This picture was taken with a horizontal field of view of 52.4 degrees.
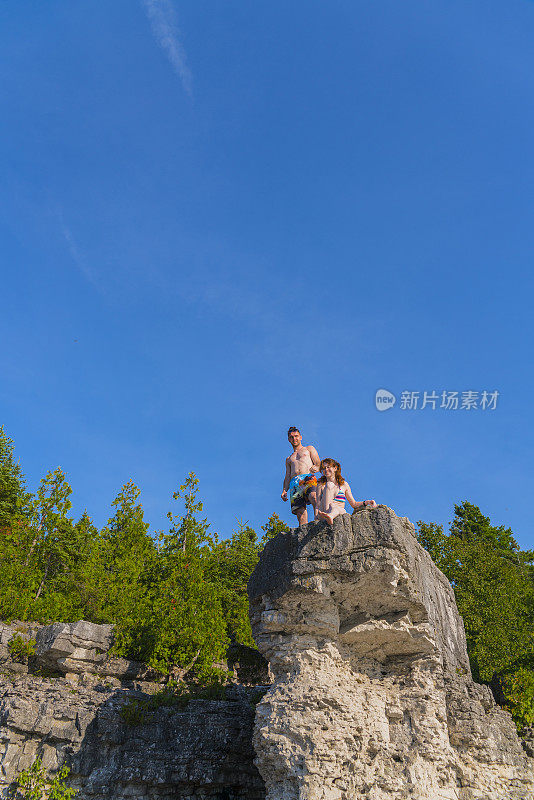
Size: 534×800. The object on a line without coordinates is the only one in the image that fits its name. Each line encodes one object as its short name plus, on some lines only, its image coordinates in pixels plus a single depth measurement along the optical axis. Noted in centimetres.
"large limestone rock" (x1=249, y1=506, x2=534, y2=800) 762
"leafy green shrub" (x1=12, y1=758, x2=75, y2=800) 948
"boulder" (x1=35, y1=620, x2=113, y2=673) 1370
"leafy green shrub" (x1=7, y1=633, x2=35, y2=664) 1393
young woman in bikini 871
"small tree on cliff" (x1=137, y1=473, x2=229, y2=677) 1734
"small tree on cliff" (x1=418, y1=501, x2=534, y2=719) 2206
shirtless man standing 980
